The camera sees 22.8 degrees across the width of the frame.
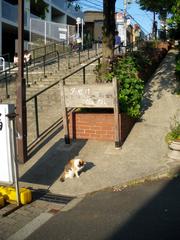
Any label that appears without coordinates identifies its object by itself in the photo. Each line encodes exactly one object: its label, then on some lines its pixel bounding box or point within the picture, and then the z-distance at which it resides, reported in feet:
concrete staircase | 34.96
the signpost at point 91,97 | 28.07
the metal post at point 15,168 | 20.83
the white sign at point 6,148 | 20.77
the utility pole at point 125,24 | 96.02
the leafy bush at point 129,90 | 30.58
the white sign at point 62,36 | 102.17
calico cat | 24.48
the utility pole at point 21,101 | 27.22
